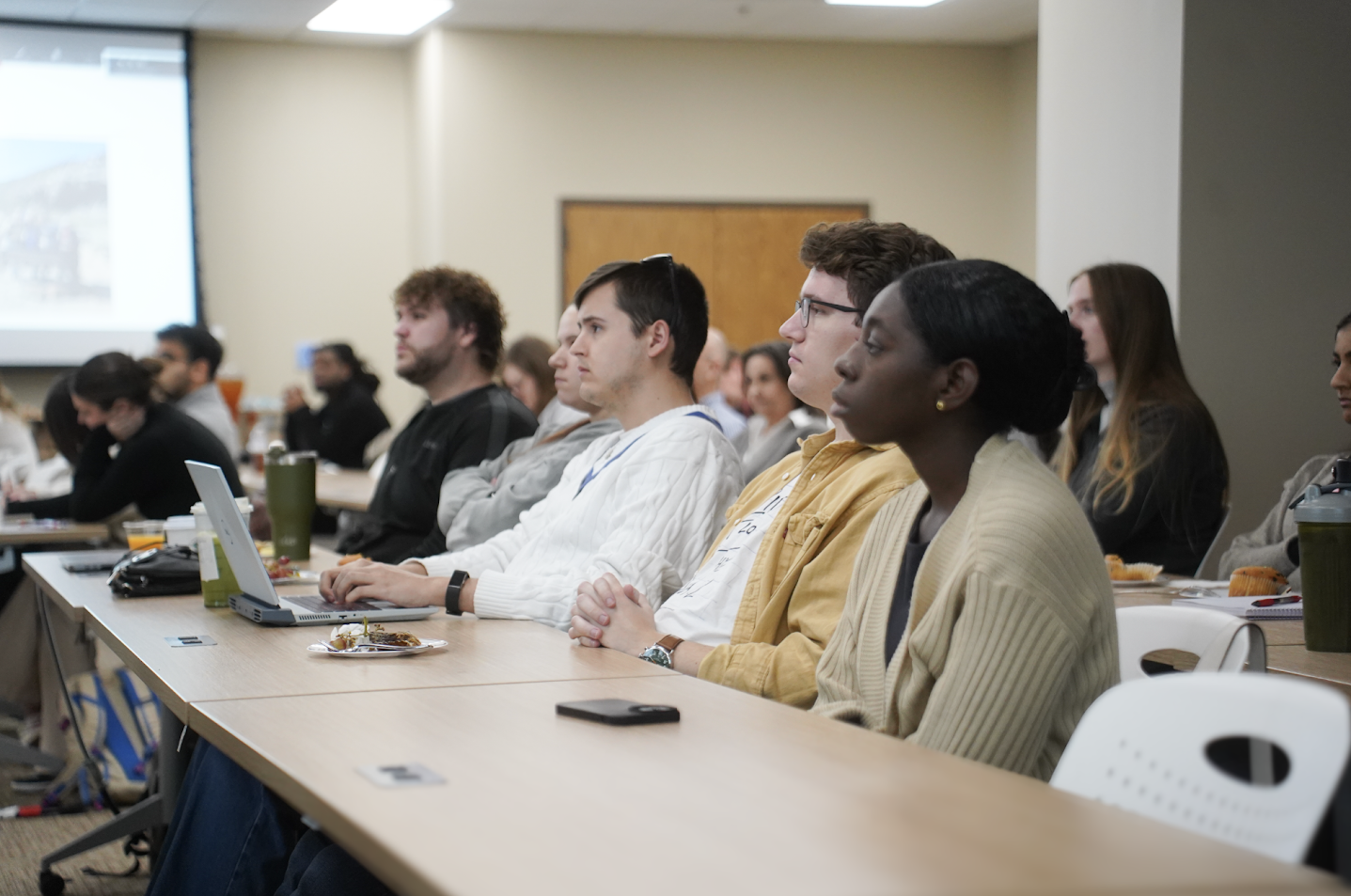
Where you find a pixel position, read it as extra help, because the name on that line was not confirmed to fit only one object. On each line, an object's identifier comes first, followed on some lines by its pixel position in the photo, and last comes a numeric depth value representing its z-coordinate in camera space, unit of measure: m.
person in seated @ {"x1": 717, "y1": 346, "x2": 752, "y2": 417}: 6.81
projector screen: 7.89
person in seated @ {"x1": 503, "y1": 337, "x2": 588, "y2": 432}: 5.17
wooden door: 8.34
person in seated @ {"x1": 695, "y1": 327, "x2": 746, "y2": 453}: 5.14
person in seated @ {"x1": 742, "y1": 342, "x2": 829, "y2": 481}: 5.50
